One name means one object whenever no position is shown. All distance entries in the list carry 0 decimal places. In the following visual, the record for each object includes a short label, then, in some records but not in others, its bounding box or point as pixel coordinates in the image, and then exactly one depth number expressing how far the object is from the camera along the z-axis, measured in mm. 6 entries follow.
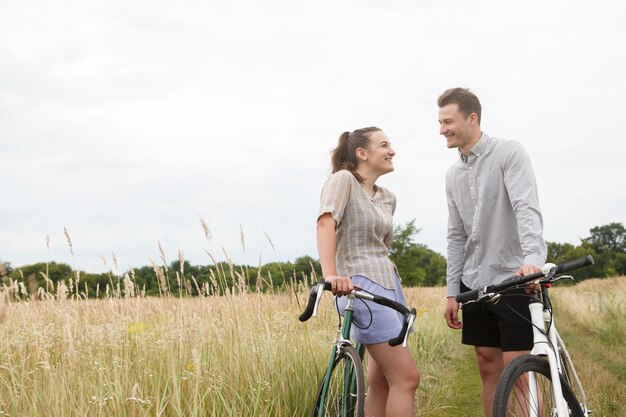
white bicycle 2729
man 3393
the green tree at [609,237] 90562
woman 3037
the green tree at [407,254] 38500
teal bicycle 2785
